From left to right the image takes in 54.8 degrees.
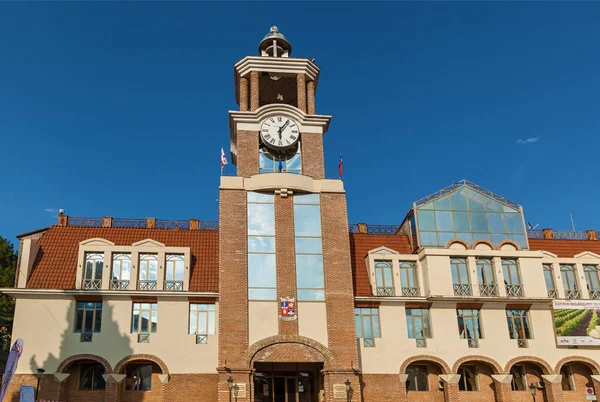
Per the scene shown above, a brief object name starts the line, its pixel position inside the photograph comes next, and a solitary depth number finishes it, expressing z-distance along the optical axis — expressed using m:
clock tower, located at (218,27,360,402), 28.14
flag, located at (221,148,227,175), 32.19
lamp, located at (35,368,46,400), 26.91
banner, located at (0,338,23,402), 19.10
